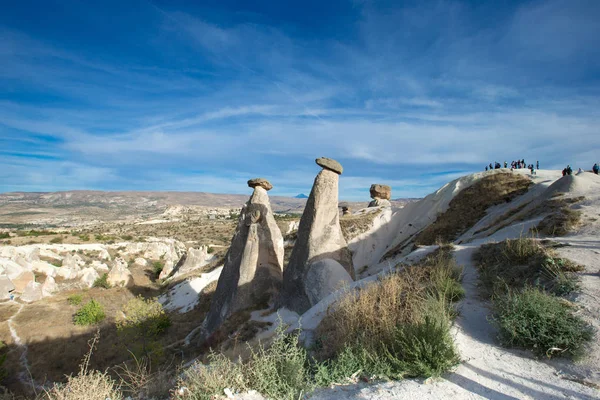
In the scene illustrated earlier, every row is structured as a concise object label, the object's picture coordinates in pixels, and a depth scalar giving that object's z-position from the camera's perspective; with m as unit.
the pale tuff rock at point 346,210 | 28.84
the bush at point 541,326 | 3.59
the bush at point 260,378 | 3.17
